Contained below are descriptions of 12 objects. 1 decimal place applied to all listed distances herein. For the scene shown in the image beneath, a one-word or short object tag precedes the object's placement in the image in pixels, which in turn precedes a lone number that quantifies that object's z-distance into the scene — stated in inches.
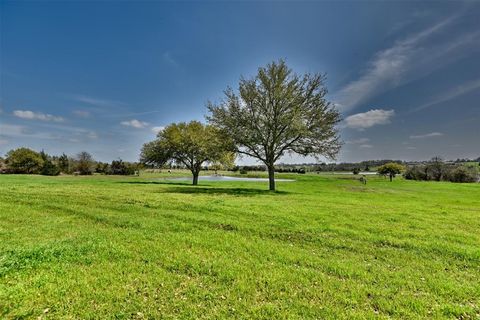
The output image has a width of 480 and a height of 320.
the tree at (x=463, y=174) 2102.6
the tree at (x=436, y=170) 2266.9
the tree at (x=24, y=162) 2132.1
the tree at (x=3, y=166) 2141.1
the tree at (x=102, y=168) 2709.2
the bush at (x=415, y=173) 2341.3
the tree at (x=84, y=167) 2506.2
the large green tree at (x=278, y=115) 870.4
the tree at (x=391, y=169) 2212.1
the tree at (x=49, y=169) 2151.7
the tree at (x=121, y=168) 2689.5
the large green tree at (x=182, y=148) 1312.7
